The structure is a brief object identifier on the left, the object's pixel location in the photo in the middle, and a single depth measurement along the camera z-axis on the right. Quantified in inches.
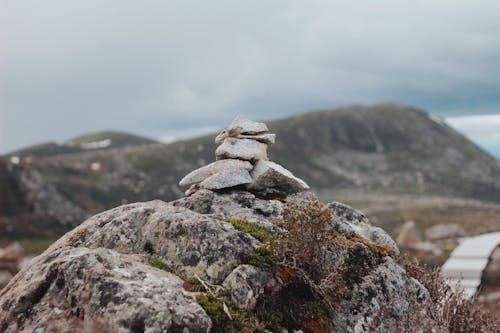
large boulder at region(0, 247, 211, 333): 312.3
